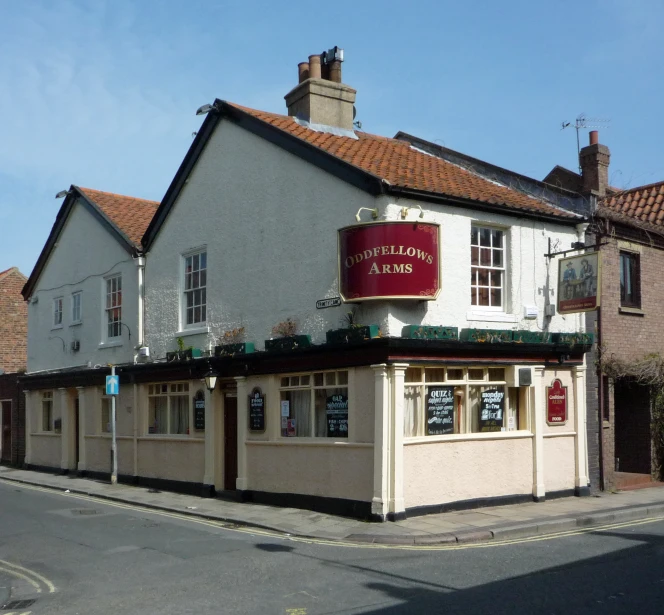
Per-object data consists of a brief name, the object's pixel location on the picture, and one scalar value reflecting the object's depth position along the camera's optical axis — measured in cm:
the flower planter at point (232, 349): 1616
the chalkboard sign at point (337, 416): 1430
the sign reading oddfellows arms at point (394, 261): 1338
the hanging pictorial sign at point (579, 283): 1460
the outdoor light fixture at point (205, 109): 1784
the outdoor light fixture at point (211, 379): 1703
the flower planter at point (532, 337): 1472
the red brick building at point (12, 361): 2695
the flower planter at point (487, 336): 1410
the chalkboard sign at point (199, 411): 1798
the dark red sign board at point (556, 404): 1570
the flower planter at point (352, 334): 1330
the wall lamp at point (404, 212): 1369
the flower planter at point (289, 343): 1468
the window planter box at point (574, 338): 1545
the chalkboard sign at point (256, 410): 1600
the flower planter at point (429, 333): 1339
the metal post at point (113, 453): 2023
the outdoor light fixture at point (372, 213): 1384
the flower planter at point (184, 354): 1784
